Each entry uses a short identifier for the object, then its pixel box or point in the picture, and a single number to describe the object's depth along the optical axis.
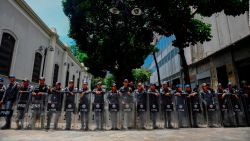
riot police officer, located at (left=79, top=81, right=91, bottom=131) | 7.67
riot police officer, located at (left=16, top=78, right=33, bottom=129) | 7.56
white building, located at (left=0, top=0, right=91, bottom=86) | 13.07
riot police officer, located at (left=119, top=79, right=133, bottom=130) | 7.89
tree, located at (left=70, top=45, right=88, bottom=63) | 44.22
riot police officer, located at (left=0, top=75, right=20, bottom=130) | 7.66
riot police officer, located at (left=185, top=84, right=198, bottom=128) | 8.43
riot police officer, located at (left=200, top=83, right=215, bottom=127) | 8.51
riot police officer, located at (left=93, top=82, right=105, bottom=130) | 7.73
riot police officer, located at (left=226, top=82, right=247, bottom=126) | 8.69
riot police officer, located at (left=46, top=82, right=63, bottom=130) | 7.66
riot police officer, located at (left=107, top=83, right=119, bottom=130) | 7.79
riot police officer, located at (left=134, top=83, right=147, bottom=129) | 7.97
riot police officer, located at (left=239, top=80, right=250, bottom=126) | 8.81
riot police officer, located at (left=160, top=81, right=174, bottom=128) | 8.19
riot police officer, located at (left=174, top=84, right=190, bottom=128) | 8.32
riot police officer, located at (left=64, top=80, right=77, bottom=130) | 7.66
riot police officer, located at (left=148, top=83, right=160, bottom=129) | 8.09
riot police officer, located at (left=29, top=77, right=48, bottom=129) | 7.61
